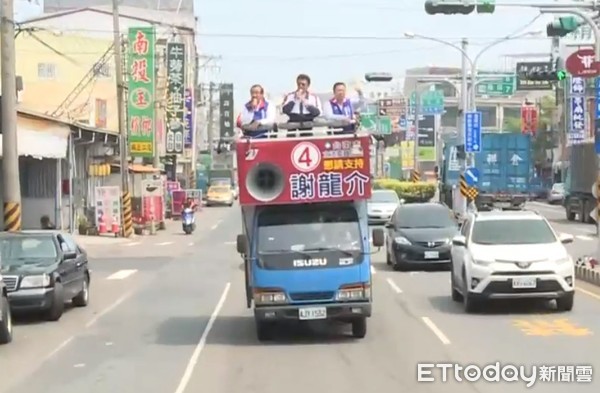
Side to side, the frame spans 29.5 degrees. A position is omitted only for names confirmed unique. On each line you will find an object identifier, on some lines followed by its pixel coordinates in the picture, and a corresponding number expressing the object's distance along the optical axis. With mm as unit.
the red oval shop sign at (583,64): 25375
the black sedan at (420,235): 26781
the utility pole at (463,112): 48438
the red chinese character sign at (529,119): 91312
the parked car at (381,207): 46344
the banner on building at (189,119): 76500
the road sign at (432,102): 67125
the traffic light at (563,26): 24766
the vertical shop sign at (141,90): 48656
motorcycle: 48031
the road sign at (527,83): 54328
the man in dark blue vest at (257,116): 15289
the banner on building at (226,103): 111188
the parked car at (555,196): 76544
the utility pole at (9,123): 26219
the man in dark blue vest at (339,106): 15531
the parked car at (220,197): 87688
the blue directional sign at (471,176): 45934
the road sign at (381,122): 69500
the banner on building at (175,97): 65250
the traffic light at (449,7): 21875
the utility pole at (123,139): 43406
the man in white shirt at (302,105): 15588
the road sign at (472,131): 47719
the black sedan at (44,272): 18156
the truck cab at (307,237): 14852
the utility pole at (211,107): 116125
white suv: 17359
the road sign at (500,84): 61250
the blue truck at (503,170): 52125
